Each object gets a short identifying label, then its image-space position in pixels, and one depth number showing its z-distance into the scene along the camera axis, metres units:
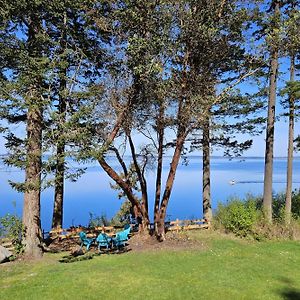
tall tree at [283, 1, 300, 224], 11.03
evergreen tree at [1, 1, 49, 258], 9.45
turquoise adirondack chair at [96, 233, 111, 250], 11.20
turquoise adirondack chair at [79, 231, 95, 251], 11.21
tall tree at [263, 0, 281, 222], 14.00
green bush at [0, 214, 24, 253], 10.65
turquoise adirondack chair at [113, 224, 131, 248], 11.26
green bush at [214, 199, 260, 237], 13.16
